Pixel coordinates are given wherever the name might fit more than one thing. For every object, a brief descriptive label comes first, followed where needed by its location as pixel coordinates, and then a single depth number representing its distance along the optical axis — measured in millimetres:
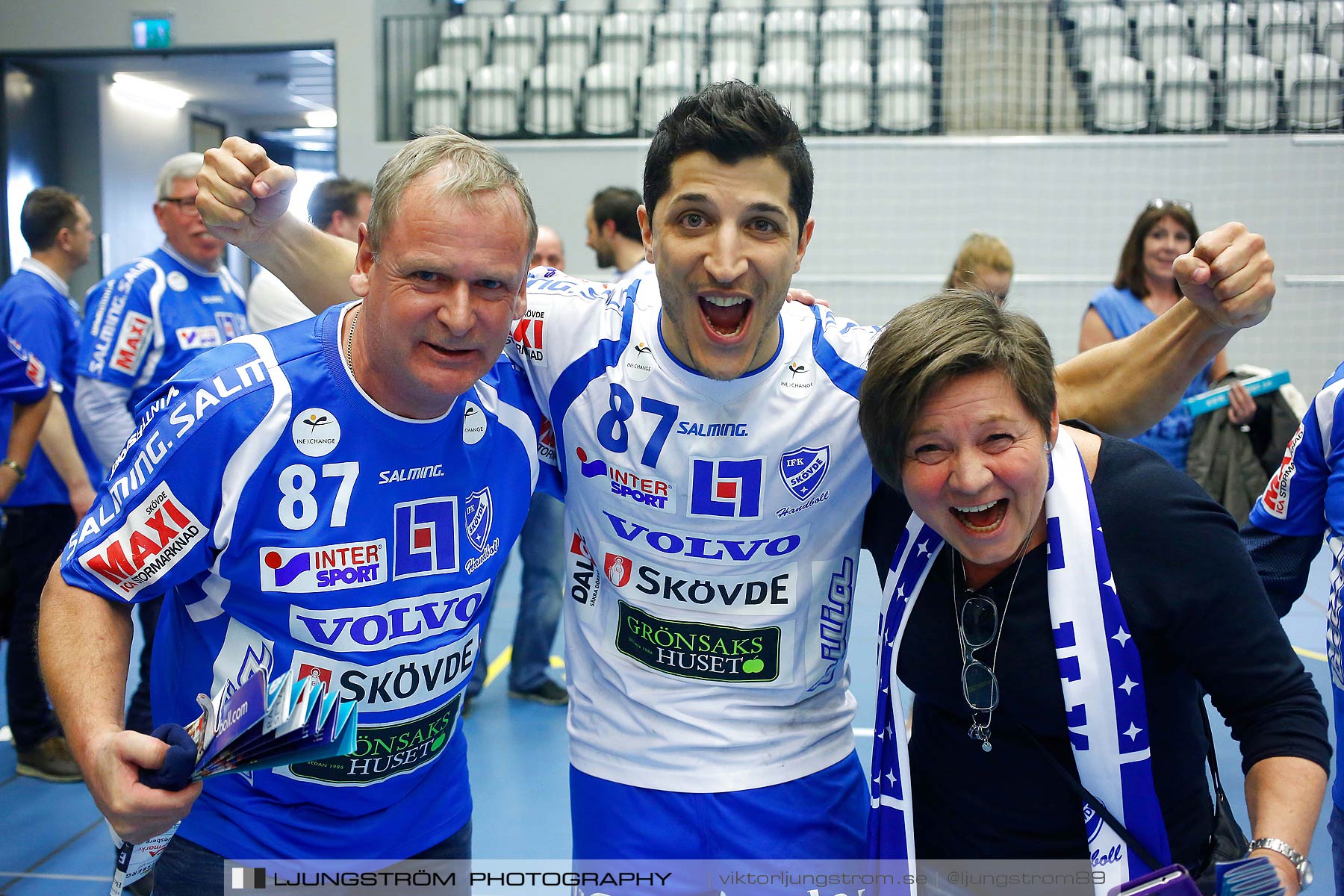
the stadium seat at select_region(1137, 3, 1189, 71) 9898
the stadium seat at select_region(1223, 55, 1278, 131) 9398
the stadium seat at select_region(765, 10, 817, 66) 10609
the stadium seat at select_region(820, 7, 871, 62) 10562
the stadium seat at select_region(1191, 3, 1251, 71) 9591
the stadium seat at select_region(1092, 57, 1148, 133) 9711
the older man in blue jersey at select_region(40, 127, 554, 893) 1558
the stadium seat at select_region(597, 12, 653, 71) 10945
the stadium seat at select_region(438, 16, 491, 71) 11227
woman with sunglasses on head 4793
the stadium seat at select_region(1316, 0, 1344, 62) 9266
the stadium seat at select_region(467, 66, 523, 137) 10570
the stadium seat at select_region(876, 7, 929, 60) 10422
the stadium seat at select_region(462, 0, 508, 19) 12188
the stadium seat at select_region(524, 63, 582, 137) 10508
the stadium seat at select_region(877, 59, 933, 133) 10023
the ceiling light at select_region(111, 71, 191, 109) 13680
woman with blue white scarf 1492
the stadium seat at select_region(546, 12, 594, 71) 11172
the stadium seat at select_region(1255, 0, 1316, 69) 9312
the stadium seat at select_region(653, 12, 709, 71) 10617
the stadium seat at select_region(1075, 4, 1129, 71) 10078
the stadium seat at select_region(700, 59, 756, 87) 10227
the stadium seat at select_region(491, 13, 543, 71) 11164
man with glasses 3902
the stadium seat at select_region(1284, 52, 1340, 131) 9266
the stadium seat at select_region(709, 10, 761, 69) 10508
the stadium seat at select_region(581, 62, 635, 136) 10477
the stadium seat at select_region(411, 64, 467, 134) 10609
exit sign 10773
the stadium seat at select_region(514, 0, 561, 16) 12141
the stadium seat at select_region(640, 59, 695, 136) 10219
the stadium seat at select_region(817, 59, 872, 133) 10094
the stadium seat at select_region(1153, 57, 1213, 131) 9539
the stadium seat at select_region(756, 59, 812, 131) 10156
